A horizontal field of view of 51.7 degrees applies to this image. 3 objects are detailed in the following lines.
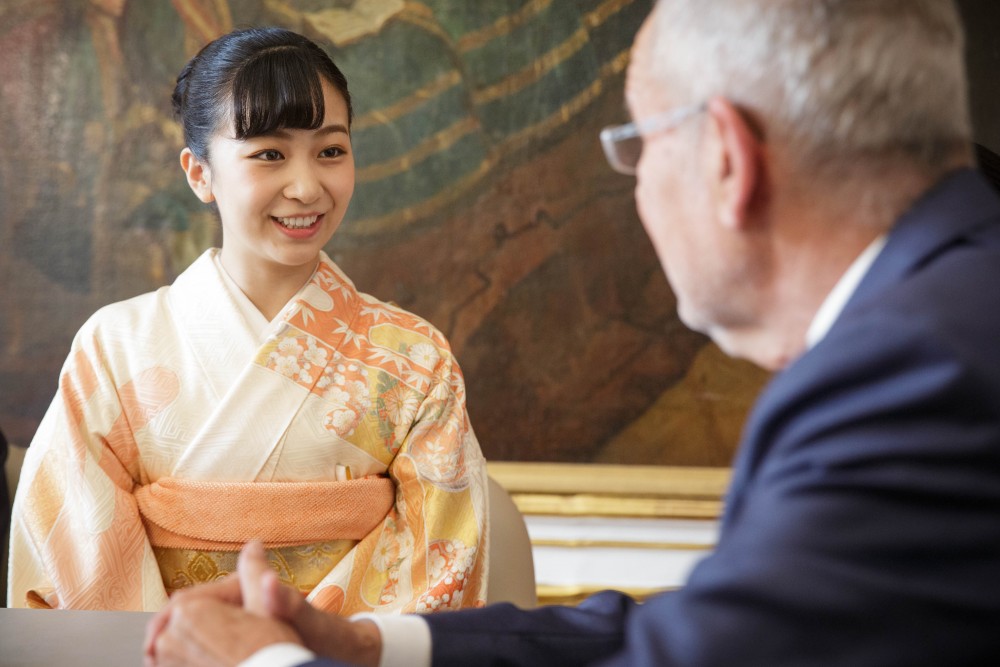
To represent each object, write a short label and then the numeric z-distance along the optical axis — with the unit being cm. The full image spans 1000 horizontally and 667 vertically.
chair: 181
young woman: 161
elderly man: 57
